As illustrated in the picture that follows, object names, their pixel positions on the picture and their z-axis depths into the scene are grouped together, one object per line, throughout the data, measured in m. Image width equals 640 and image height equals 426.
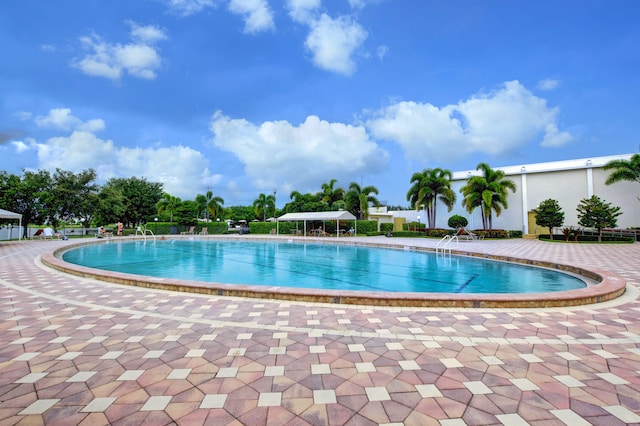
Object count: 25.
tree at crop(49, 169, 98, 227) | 23.80
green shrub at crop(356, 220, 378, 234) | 27.32
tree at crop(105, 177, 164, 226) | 34.12
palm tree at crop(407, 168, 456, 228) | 24.48
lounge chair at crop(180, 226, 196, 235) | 29.88
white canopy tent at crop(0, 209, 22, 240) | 15.19
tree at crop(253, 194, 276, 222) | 39.41
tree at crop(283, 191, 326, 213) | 29.98
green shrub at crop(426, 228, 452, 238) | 23.39
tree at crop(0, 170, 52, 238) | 22.89
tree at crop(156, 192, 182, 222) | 32.06
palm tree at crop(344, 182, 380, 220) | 28.80
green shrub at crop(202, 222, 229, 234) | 31.30
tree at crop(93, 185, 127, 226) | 25.84
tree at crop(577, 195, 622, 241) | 16.61
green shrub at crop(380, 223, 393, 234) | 28.41
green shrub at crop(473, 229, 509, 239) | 21.92
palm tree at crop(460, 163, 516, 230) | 21.81
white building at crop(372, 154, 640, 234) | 19.91
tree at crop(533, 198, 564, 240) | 19.11
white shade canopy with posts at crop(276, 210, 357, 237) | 24.07
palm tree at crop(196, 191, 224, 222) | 37.62
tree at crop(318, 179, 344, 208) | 31.50
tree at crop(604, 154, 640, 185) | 17.97
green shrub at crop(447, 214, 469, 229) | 24.48
